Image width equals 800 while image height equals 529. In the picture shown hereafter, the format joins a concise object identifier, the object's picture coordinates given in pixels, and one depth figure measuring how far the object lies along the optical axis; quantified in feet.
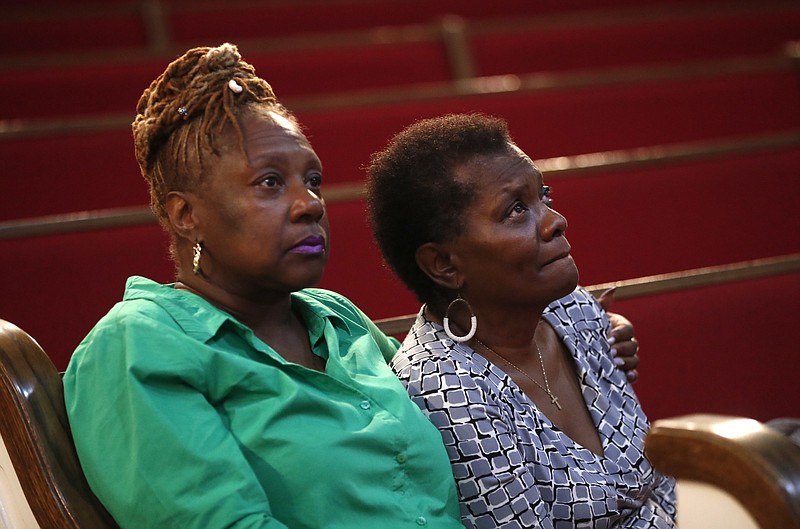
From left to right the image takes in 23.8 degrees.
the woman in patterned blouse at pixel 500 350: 6.41
